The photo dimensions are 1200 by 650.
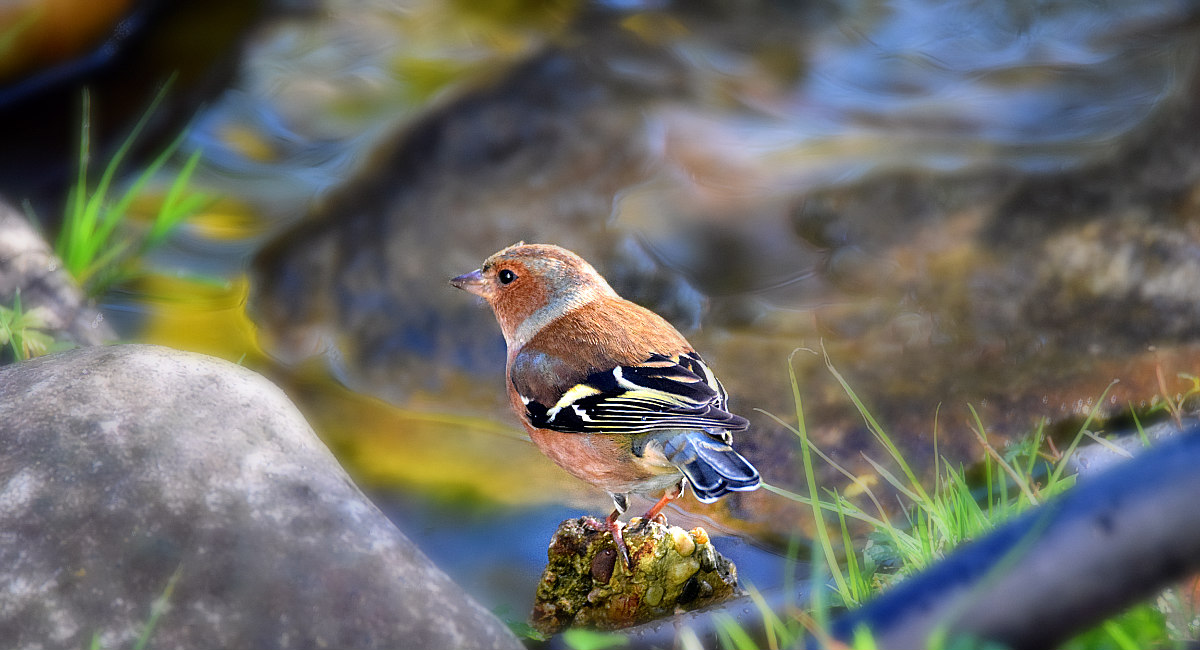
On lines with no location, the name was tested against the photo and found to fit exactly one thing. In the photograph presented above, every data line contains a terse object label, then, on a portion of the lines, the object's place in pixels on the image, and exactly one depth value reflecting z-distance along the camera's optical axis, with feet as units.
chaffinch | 18.83
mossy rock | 20.53
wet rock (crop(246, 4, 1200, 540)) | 29.09
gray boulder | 15.72
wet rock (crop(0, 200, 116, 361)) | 28.35
